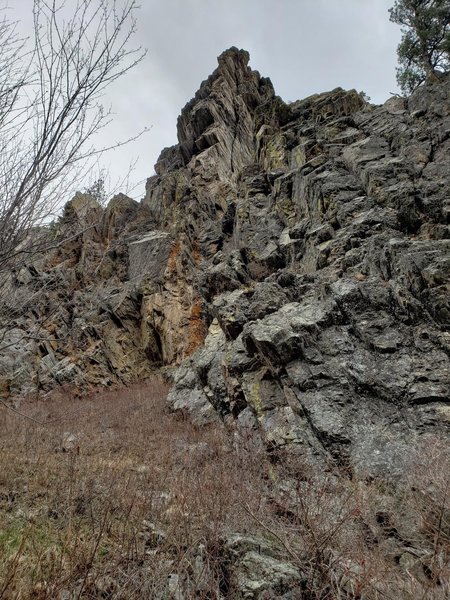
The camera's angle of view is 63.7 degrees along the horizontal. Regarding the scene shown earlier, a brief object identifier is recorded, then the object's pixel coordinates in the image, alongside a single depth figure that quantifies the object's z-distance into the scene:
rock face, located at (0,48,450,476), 5.91
